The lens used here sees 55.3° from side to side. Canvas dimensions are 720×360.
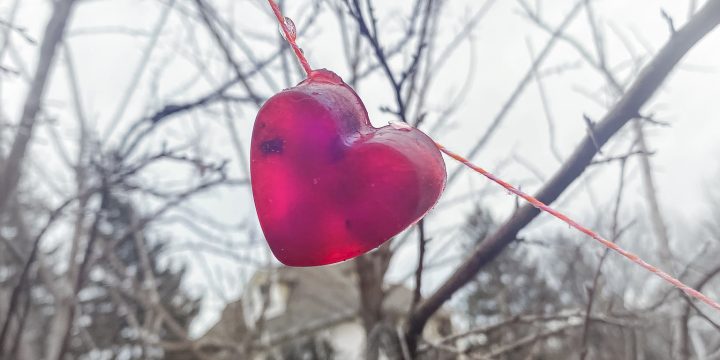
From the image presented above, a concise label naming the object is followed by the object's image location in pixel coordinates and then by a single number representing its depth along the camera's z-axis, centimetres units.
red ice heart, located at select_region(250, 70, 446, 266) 20
